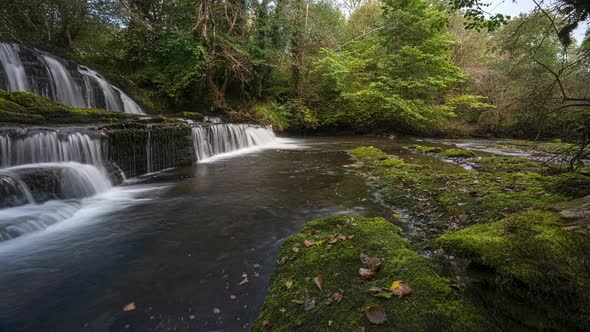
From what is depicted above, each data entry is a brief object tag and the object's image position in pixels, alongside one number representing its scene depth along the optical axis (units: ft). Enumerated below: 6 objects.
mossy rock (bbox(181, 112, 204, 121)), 44.65
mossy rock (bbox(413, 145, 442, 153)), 34.94
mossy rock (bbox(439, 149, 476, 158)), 30.20
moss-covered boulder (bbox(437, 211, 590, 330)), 4.33
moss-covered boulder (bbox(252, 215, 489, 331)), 5.72
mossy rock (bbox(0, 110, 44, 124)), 21.85
